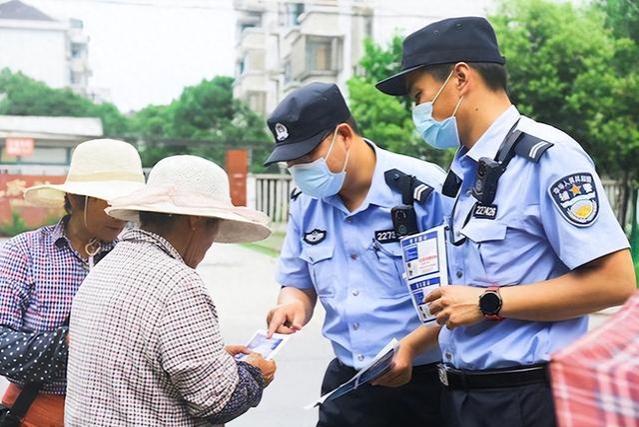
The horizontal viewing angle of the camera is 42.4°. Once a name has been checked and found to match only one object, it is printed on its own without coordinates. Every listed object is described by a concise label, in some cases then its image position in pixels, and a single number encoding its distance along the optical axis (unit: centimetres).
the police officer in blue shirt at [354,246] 230
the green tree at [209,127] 3112
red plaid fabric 91
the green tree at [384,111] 1823
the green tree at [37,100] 3406
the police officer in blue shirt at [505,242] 174
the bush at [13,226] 2011
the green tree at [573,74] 1521
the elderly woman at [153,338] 173
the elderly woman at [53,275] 207
